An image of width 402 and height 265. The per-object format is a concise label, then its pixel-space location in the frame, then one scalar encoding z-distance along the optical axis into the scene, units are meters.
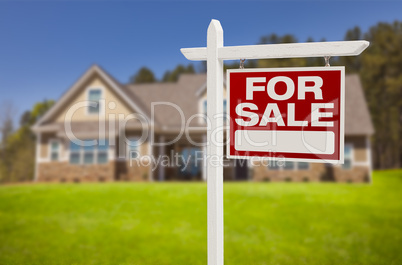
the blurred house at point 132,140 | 19.55
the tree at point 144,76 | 41.97
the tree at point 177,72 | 41.29
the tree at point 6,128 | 29.55
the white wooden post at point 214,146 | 4.37
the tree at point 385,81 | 32.88
